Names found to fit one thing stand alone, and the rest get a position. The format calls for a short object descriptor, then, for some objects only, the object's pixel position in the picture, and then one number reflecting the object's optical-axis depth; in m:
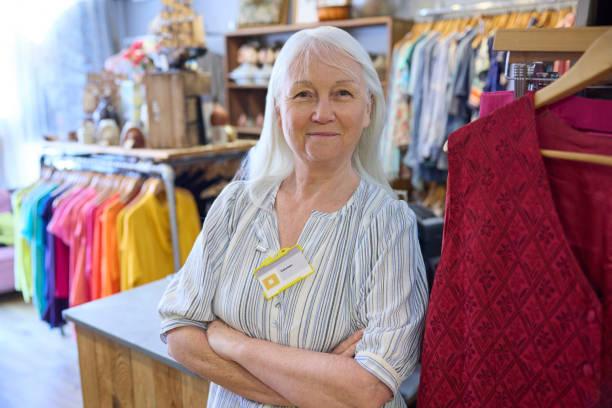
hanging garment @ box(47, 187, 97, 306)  3.00
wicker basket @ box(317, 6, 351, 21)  4.02
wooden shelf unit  4.35
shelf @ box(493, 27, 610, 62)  0.85
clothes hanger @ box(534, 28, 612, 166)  0.74
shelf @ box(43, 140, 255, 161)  2.92
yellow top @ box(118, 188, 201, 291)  2.75
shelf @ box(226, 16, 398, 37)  3.79
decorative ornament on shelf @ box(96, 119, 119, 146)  3.49
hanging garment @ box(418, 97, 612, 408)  0.81
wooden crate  2.99
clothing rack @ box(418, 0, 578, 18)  3.27
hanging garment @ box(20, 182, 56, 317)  3.21
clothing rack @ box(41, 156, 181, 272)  2.72
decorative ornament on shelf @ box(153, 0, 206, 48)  3.09
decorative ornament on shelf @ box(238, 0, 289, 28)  4.59
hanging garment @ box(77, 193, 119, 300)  2.92
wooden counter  1.50
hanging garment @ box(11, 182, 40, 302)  3.42
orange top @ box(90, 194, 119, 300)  2.90
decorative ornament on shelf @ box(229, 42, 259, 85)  4.64
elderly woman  1.02
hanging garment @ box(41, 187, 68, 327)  3.18
